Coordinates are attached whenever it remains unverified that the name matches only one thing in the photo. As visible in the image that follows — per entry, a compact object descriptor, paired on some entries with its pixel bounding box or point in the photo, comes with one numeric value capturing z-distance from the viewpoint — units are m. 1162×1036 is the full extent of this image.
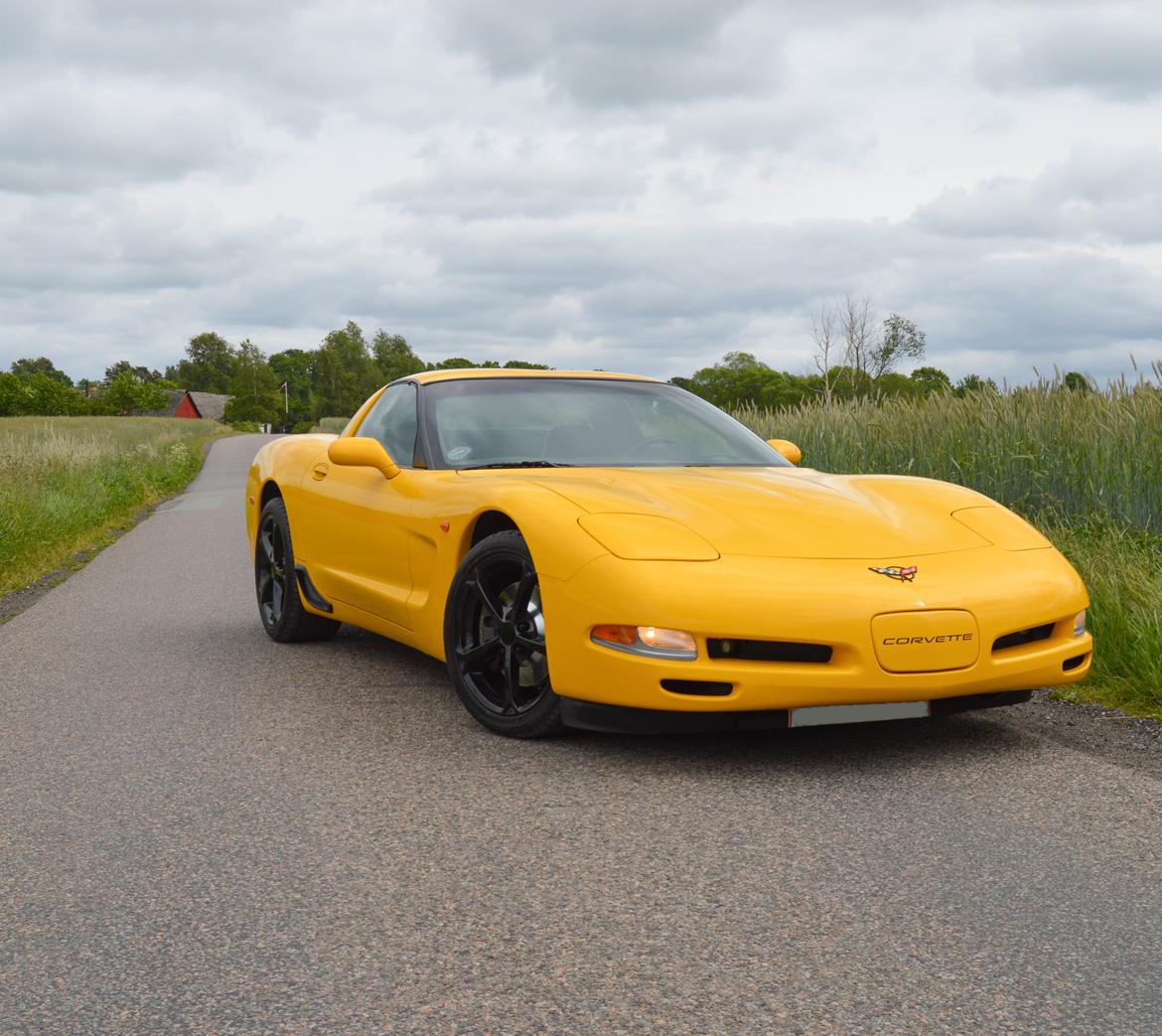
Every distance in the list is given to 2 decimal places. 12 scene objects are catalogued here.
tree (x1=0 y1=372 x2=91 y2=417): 131.25
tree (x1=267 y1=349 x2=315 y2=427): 154.50
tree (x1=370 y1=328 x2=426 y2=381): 140.25
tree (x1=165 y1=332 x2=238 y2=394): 167.12
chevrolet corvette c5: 3.93
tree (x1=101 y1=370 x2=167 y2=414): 136.00
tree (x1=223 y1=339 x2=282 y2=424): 132.75
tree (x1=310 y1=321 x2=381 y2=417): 135.50
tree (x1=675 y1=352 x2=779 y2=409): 80.62
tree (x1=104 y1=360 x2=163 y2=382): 176.62
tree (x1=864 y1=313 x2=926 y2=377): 54.19
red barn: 147.88
